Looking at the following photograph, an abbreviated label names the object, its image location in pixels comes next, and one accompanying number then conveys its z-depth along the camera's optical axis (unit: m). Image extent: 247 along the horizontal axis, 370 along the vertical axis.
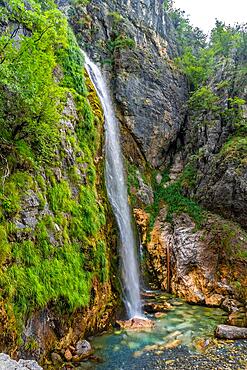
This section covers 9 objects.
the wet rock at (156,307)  10.30
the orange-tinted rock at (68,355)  6.53
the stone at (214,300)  11.02
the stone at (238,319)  8.84
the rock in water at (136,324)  8.74
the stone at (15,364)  3.62
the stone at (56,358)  6.25
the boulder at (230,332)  7.96
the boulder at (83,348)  6.84
